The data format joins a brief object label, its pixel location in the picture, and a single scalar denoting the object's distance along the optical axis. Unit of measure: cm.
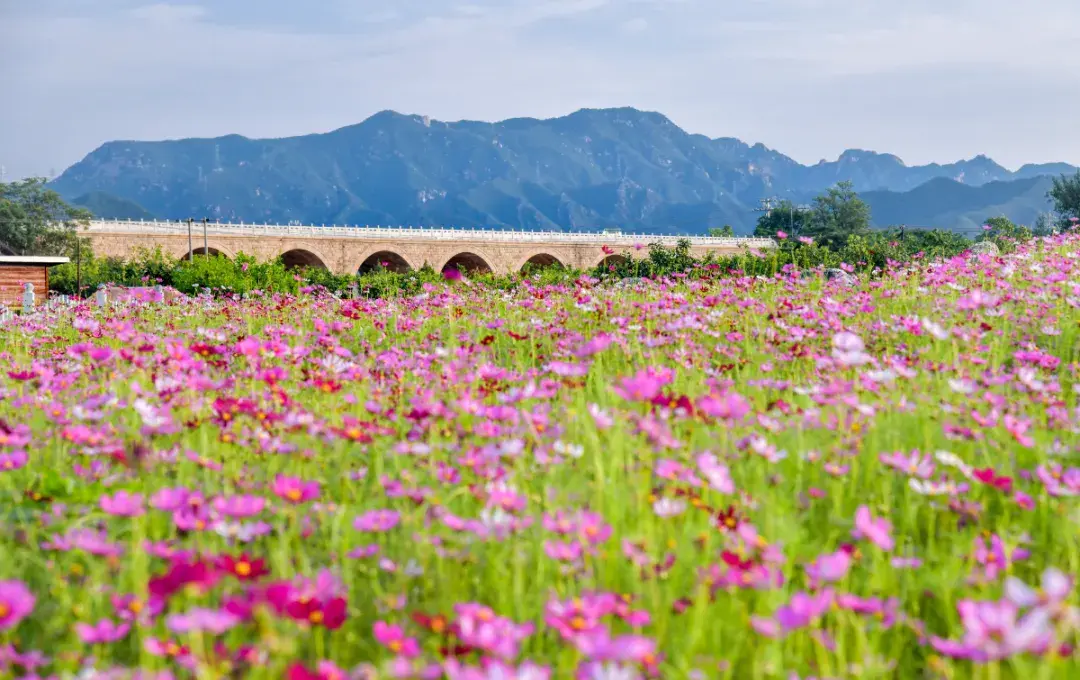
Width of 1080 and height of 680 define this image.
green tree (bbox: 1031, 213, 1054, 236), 9042
